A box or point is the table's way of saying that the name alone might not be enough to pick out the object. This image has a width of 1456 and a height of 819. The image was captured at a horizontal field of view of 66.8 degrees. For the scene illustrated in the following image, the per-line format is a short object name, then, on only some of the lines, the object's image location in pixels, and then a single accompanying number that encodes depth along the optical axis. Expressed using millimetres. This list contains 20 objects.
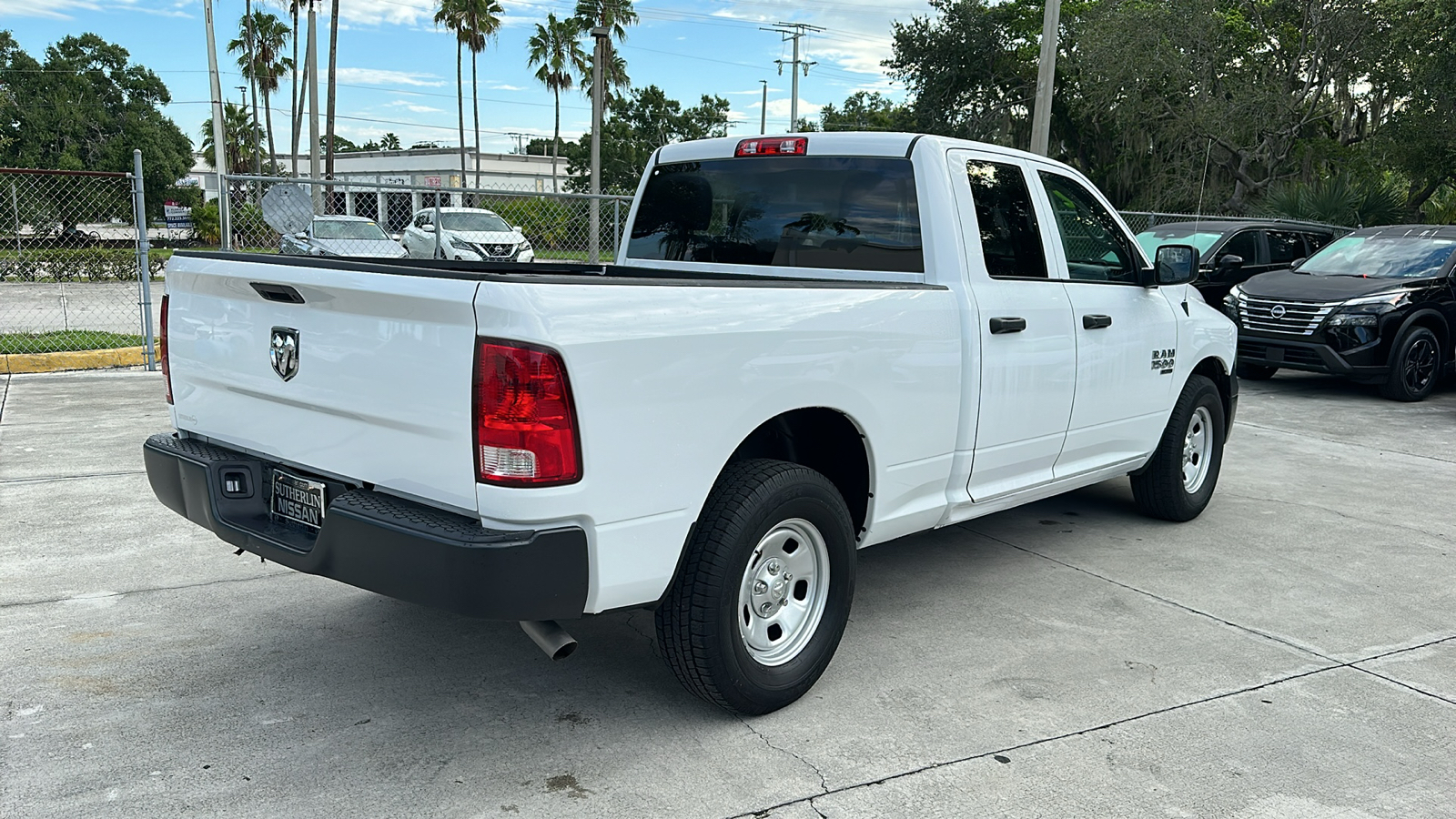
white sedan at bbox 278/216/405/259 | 13344
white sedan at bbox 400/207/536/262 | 16766
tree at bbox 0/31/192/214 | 43969
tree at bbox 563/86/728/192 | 58531
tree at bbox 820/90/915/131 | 69250
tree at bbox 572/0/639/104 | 48469
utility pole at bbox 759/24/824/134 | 47531
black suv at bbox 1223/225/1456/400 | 10742
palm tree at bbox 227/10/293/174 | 52094
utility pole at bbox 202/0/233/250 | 23000
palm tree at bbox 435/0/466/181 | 47750
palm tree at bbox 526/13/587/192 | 56094
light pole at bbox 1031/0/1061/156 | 18641
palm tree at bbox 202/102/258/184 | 68750
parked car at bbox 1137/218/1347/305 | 13195
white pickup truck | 2848
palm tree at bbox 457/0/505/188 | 47812
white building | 70875
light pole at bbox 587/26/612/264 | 28656
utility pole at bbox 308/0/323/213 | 29219
